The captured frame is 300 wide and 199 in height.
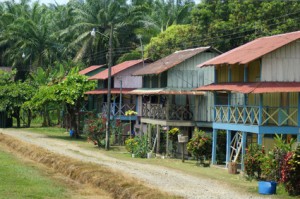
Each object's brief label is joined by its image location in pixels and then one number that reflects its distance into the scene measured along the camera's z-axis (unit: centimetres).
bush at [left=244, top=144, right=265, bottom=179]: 2634
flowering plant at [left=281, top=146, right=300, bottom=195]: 2231
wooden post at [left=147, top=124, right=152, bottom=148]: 4165
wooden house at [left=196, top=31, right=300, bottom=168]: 2938
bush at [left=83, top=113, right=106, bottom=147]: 4409
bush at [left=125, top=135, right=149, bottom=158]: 3878
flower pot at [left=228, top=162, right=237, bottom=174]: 3009
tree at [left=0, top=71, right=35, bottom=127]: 6438
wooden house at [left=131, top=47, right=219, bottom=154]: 3906
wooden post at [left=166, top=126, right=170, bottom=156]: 3874
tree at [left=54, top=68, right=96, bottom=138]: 5197
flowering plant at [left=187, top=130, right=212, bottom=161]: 3425
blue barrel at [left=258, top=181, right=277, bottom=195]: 2328
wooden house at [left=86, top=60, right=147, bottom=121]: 5090
